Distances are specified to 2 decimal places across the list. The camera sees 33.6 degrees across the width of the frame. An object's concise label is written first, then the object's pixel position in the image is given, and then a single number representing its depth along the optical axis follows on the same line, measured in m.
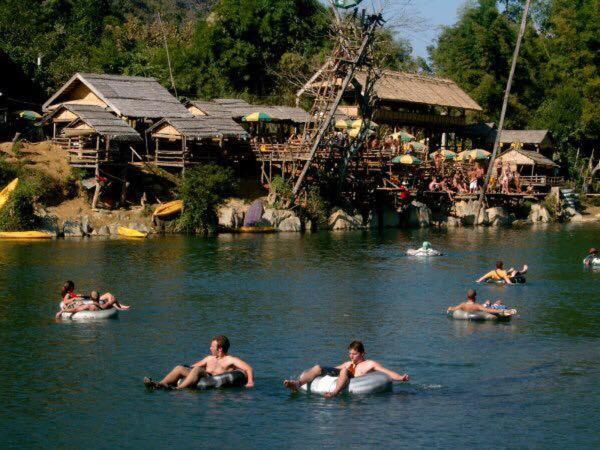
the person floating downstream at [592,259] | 43.58
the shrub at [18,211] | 48.41
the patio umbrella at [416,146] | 67.06
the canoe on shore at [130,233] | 50.94
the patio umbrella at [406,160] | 62.50
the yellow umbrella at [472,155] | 70.69
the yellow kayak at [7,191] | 48.69
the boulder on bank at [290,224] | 55.62
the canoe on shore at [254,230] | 54.34
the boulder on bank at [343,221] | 58.25
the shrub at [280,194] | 56.78
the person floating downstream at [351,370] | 21.78
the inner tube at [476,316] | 30.42
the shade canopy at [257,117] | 60.16
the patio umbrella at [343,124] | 63.24
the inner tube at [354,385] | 21.70
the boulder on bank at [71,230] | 50.44
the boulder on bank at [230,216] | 54.09
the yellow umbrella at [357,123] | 63.47
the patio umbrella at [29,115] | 56.50
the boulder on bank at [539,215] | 69.50
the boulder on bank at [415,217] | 63.00
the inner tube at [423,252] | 45.91
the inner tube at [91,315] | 29.45
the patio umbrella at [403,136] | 69.12
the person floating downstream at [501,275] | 37.72
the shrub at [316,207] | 57.56
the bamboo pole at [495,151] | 65.50
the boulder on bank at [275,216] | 55.39
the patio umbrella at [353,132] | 62.91
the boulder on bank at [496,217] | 66.00
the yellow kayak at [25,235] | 48.22
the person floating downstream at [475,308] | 30.47
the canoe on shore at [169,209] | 52.72
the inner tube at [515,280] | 38.00
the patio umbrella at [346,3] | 57.03
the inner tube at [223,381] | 22.02
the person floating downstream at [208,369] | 22.00
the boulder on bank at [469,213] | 65.69
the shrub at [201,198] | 52.44
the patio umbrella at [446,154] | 69.25
